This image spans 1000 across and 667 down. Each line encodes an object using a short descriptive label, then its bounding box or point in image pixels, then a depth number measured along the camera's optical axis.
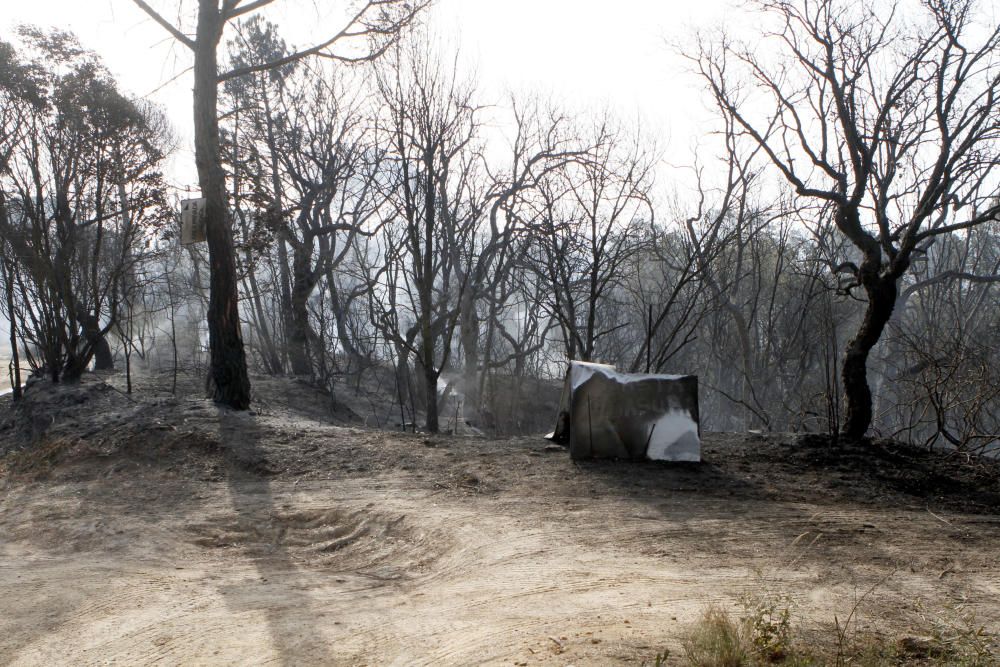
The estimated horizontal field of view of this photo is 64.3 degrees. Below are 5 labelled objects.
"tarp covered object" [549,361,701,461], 8.00
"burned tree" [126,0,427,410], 10.50
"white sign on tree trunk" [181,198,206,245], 10.09
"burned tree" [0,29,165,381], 14.00
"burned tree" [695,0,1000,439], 8.73
